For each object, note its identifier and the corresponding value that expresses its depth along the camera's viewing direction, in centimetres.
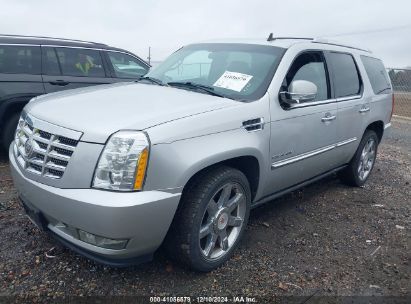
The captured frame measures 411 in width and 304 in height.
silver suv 236
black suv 528
